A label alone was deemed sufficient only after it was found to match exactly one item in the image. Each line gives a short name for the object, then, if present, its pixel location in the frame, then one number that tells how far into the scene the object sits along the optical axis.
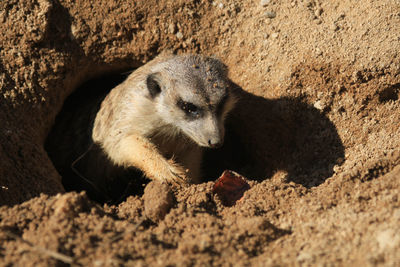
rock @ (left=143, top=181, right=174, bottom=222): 6.07
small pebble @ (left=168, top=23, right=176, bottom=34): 10.68
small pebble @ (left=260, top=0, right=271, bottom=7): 10.44
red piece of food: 6.95
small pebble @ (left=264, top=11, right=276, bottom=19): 10.36
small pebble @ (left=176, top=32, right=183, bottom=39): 10.76
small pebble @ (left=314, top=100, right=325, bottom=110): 9.66
